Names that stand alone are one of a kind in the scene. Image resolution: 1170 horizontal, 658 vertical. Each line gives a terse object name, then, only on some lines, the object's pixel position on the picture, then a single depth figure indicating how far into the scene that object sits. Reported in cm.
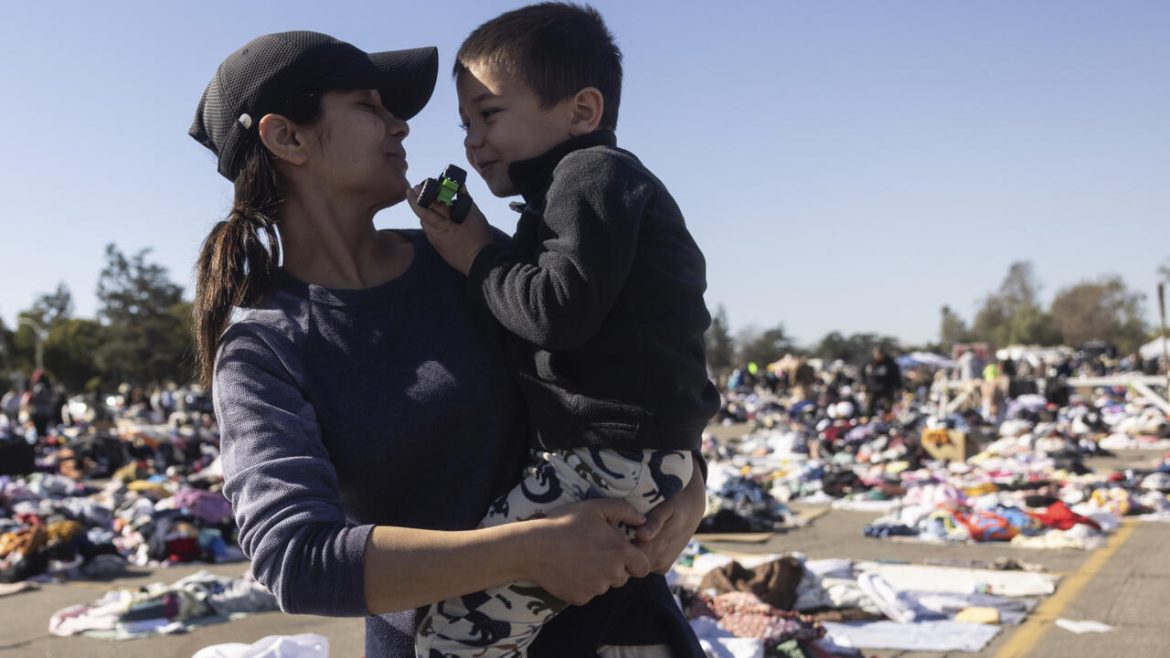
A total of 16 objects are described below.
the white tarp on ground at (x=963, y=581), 729
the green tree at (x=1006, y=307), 11162
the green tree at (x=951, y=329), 12734
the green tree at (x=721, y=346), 10412
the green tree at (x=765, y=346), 10831
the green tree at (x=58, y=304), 10600
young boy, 166
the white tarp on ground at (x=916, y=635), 591
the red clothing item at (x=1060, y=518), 963
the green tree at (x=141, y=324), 8688
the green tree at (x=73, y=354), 8100
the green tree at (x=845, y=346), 10562
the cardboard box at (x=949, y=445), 1562
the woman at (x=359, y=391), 149
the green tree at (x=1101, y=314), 9769
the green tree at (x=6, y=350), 7794
